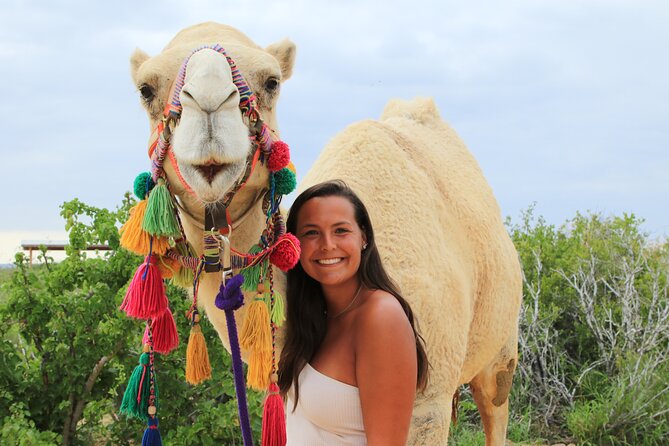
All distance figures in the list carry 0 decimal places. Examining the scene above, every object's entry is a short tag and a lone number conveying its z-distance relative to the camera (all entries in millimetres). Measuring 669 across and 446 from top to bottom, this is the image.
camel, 2189
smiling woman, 2303
